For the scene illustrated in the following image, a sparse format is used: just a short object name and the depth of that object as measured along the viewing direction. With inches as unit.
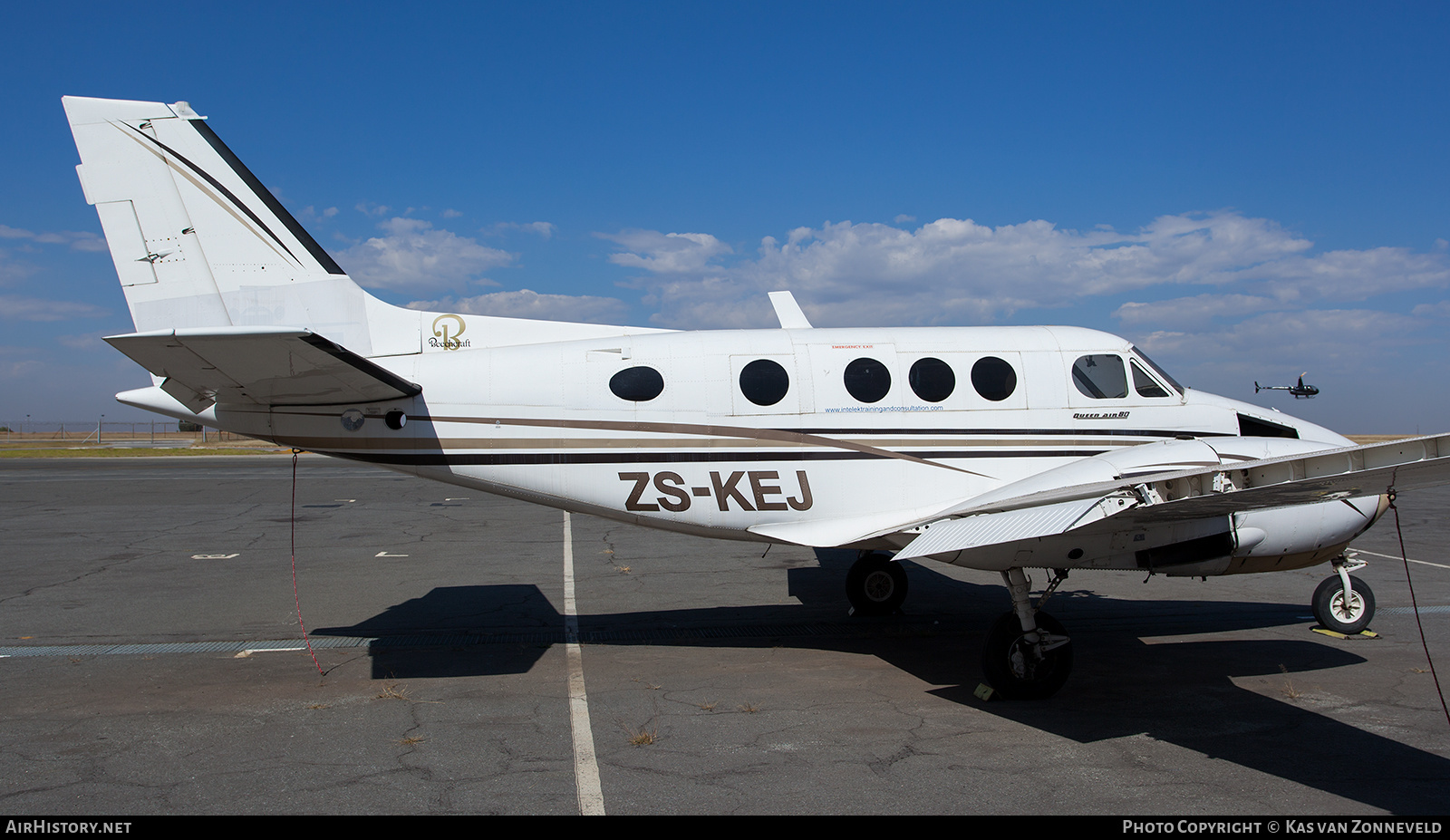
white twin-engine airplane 269.7
